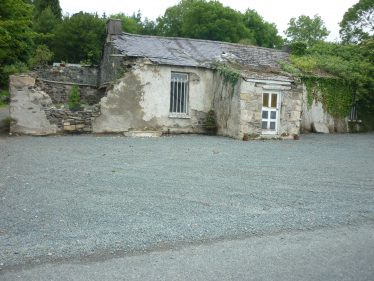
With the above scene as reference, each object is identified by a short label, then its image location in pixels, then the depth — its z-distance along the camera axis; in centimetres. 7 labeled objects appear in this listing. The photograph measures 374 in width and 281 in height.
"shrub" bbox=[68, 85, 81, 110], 2334
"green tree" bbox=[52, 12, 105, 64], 3822
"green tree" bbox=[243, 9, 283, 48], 5994
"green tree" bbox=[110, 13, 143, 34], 6103
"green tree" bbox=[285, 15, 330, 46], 5750
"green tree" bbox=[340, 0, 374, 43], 3616
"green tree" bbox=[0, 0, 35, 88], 1387
